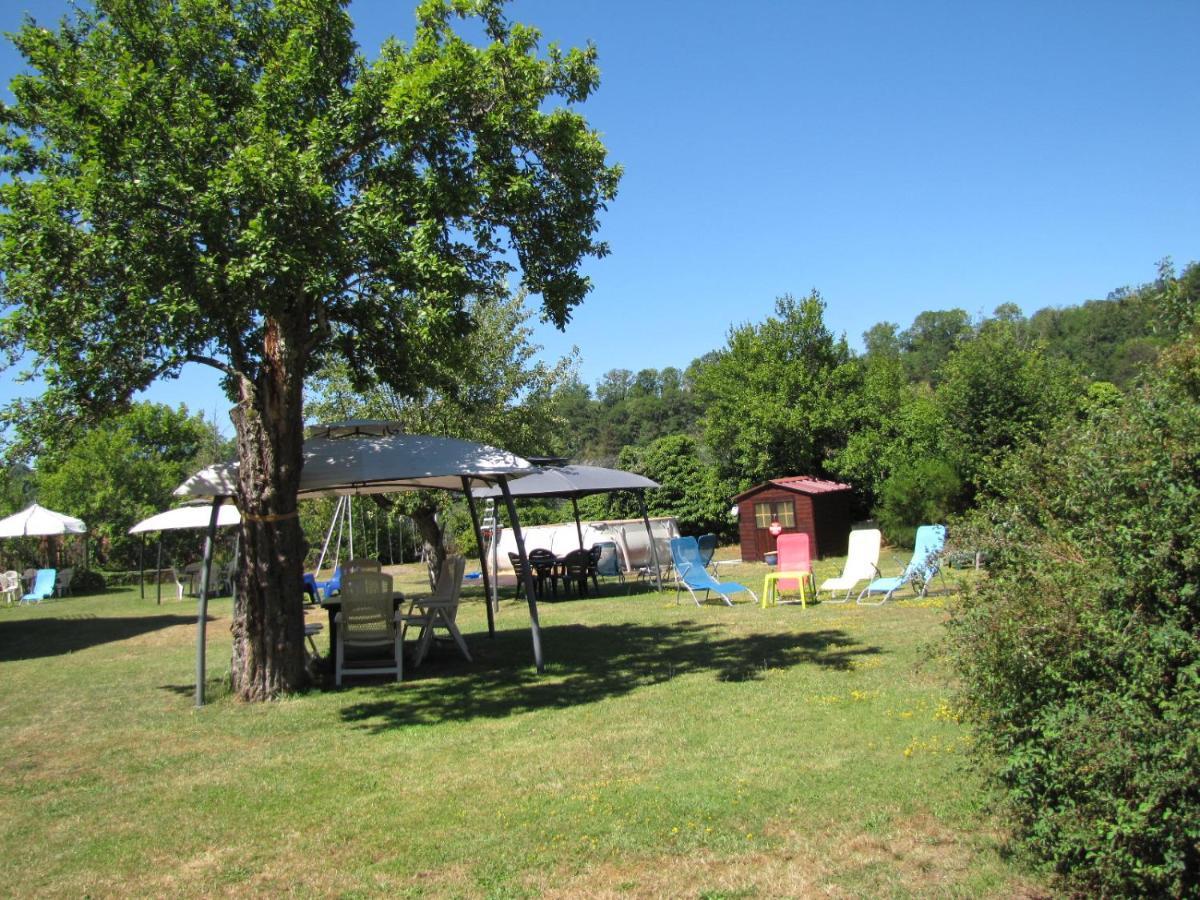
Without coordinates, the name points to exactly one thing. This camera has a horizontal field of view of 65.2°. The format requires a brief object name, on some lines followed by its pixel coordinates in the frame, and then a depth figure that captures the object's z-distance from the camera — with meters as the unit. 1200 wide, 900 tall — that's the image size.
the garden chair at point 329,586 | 18.91
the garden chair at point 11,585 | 28.42
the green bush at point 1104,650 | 3.15
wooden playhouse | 25.83
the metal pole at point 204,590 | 8.90
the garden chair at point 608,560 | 22.08
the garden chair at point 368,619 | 9.85
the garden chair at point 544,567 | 18.55
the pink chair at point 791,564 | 14.34
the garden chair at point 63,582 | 29.55
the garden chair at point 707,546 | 19.00
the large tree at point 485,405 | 19.39
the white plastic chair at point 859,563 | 14.28
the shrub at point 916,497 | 23.64
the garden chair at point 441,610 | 10.55
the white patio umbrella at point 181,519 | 20.81
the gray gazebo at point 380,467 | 9.32
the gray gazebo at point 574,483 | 17.20
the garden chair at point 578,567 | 18.30
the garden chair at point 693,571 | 14.56
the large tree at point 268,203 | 7.55
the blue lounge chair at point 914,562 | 13.09
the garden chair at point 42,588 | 26.75
